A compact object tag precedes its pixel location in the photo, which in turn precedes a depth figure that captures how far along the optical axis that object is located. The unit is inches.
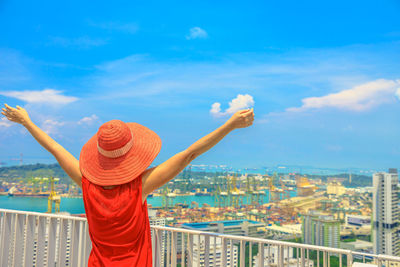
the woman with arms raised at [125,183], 62.4
